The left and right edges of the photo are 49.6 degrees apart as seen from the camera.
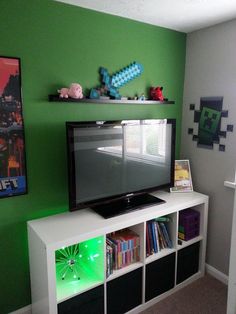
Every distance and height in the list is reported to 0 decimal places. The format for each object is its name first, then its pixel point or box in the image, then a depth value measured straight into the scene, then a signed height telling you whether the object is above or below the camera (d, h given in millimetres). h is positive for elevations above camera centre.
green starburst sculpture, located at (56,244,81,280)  1938 -1141
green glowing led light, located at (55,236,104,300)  1787 -1163
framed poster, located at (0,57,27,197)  1728 -130
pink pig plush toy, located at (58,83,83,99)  1895 +164
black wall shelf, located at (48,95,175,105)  1867 +106
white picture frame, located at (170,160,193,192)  2553 -628
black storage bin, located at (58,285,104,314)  1694 -1287
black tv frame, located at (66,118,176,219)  1805 -683
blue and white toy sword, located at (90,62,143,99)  2119 +302
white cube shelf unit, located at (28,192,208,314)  1679 -1170
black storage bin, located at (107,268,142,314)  1899 -1360
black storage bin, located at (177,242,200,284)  2320 -1362
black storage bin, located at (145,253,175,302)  2105 -1360
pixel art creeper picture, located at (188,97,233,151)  2357 -64
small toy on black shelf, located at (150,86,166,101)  2414 +198
